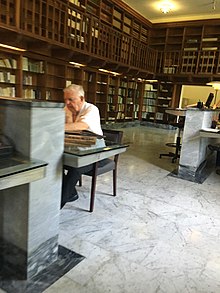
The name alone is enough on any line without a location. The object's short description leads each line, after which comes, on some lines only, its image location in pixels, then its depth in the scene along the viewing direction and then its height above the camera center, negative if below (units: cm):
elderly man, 213 -17
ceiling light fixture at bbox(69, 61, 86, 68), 680 +94
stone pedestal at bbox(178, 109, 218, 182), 356 -56
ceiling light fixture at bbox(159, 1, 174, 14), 805 +325
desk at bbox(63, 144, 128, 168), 148 -36
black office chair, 469 -92
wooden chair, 232 -67
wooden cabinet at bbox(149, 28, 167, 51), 987 +265
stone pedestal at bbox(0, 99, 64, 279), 131 -57
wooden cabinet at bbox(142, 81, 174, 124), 1020 +15
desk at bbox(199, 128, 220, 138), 342 -35
